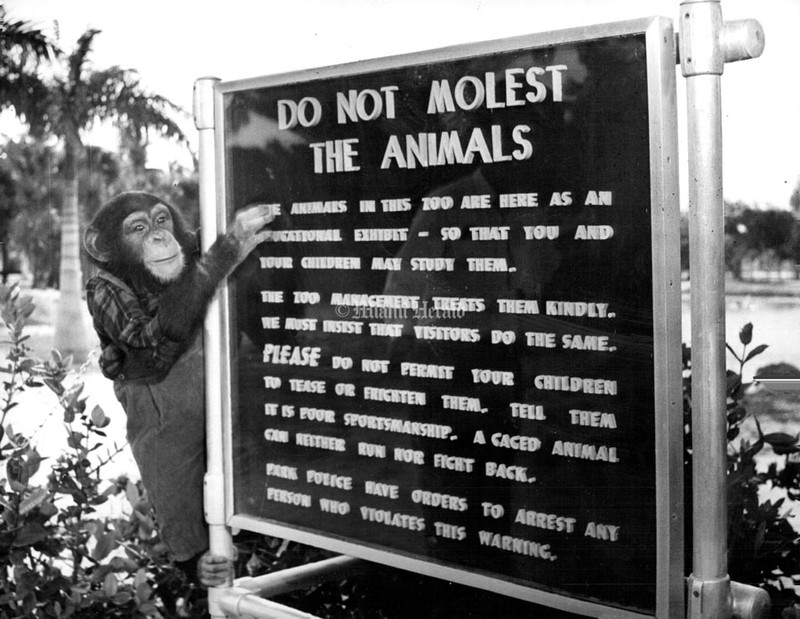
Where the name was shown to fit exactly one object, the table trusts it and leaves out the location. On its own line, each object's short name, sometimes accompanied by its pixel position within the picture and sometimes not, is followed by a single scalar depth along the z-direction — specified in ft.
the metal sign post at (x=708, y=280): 5.63
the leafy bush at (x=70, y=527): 9.40
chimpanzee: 8.47
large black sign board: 5.90
